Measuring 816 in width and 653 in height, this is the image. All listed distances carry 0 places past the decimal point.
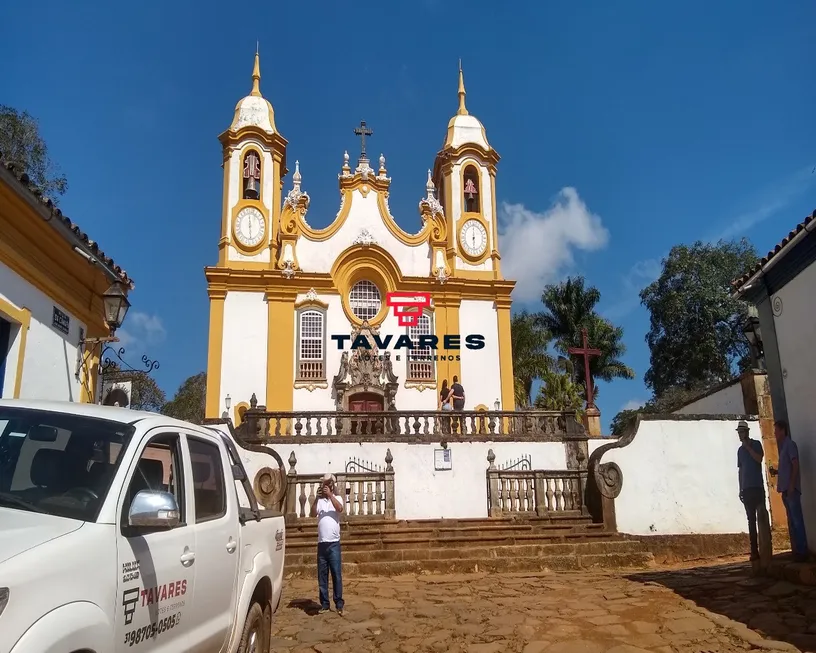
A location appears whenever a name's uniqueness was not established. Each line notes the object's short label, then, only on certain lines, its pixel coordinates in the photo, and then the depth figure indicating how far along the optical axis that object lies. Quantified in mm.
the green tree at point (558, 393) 28328
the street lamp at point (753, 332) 10195
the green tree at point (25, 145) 21219
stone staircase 10836
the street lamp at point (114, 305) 9117
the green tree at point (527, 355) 30125
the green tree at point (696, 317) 32250
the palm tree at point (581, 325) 32125
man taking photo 7634
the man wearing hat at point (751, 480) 8414
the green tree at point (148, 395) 32841
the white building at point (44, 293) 7820
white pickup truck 2334
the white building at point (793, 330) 8188
